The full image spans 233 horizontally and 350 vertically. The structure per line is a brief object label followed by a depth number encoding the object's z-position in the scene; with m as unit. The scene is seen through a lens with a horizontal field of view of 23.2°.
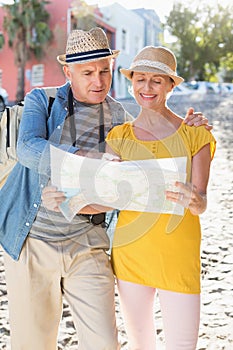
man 2.45
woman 2.32
